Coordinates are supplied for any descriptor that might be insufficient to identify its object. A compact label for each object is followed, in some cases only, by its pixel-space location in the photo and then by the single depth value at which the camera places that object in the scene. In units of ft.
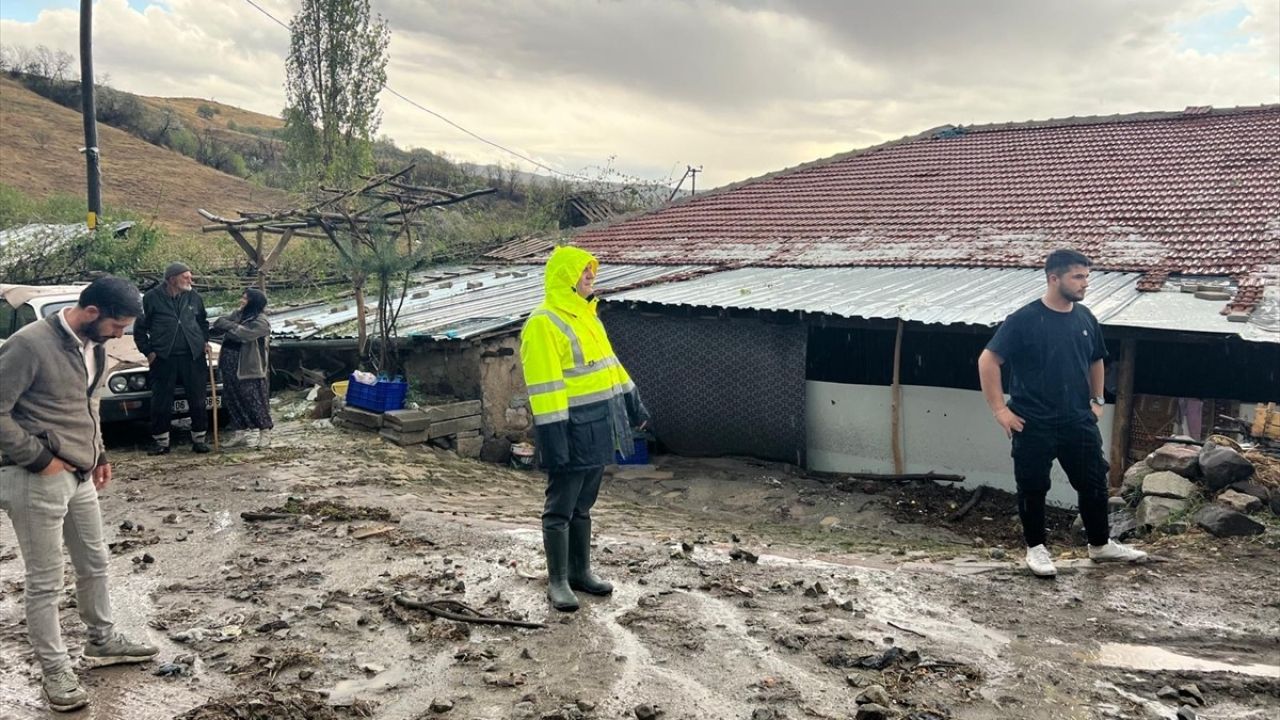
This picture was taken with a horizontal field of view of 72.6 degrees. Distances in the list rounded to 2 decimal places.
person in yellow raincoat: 13.83
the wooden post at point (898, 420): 30.27
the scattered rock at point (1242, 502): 19.01
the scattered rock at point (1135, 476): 22.59
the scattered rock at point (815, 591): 15.12
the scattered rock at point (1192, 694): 11.37
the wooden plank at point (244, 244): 37.49
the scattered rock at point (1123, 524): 20.75
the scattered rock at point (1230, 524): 18.38
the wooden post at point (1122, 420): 26.86
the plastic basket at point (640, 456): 33.04
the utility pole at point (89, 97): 46.47
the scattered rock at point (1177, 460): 21.24
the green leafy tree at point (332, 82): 95.14
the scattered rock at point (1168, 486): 20.51
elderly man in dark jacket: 27.09
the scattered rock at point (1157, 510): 20.11
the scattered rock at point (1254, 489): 19.51
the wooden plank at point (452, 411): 31.01
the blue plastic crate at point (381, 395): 31.14
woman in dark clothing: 28.66
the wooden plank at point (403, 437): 30.17
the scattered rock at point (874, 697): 11.03
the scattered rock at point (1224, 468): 20.04
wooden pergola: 33.63
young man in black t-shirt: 15.88
